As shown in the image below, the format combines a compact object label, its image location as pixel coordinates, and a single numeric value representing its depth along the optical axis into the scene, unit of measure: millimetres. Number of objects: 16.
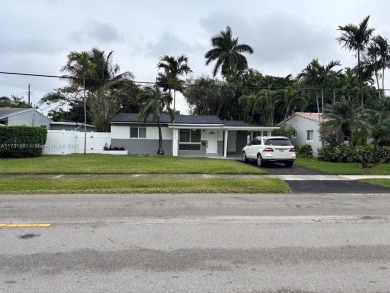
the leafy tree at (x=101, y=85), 27192
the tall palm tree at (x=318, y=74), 26938
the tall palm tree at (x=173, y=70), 27216
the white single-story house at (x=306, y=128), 26783
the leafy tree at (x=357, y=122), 17453
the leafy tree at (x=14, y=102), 55450
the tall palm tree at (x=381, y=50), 27828
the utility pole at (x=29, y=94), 57562
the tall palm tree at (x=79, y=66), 26406
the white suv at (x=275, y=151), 18719
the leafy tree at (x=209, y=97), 42250
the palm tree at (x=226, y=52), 45875
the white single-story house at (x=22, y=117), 29719
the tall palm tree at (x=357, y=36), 27438
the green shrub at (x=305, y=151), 26781
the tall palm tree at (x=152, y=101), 24703
